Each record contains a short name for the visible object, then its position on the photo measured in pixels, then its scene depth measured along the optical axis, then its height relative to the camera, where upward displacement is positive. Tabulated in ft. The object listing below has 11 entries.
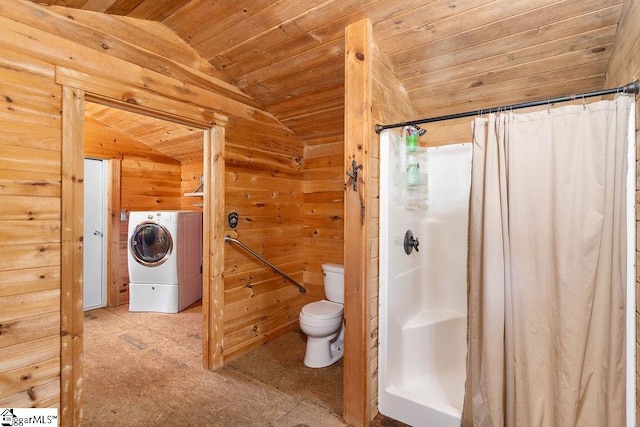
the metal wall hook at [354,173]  5.48 +0.71
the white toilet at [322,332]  7.44 -3.00
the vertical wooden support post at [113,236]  12.03 -0.94
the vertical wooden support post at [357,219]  5.43 -0.12
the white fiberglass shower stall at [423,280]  5.81 -1.63
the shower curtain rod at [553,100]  3.79 +1.55
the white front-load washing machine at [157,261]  11.26 -1.81
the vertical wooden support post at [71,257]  4.91 -0.73
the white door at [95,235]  11.76 -0.89
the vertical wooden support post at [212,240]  7.28 -0.66
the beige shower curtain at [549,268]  3.87 -0.77
